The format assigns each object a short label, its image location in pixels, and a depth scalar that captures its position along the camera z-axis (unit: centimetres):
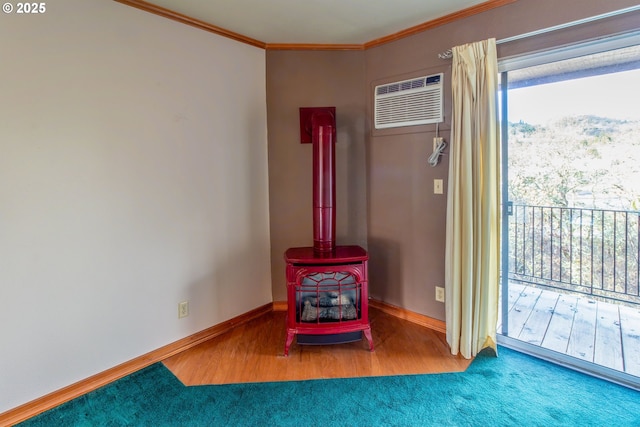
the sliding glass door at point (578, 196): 211
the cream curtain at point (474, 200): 220
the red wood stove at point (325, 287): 236
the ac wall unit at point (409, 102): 255
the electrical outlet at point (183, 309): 248
